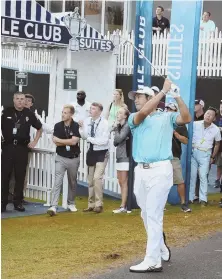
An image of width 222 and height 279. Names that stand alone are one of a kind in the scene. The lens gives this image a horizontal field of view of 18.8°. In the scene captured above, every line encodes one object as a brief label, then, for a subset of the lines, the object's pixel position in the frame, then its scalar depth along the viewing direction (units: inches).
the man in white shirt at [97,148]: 425.1
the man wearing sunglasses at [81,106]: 566.4
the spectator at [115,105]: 521.7
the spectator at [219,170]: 527.2
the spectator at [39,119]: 439.8
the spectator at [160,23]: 774.5
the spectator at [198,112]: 491.2
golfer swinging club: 269.1
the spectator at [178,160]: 428.8
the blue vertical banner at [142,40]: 422.0
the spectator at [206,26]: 738.4
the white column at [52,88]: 514.9
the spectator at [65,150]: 410.6
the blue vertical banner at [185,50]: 443.2
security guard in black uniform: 406.9
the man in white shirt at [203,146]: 462.9
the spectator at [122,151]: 425.1
